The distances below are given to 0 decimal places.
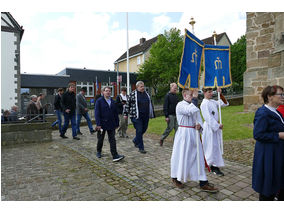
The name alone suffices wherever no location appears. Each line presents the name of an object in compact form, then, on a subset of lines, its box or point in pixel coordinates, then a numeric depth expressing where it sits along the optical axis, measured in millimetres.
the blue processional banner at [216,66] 4667
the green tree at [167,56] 24984
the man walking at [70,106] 7621
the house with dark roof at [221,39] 37869
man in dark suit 5043
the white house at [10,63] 16234
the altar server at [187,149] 3328
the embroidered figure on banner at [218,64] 4753
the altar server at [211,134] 4062
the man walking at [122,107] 7686
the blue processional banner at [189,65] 3723
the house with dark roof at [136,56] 37500
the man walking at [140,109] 5812
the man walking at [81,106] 8500
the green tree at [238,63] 31938
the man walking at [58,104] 8398
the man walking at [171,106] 6348
